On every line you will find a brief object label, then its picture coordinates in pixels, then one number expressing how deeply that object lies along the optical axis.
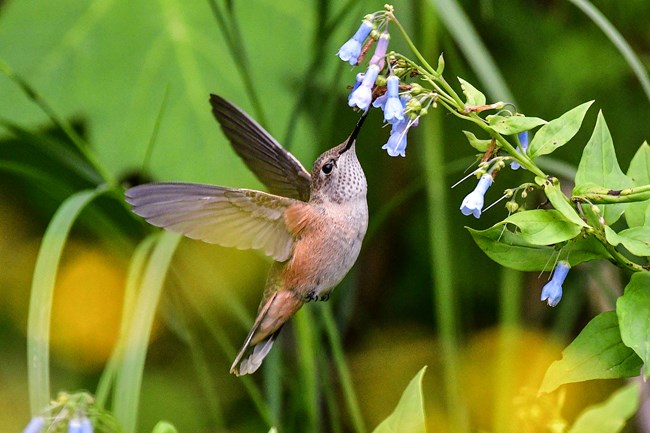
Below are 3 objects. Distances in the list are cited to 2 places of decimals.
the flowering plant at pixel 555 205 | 2.78
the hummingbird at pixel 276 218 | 2.82
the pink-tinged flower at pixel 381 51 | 2.79
